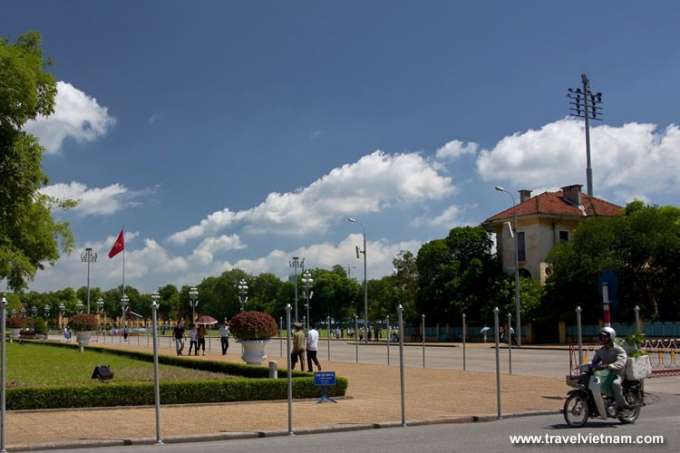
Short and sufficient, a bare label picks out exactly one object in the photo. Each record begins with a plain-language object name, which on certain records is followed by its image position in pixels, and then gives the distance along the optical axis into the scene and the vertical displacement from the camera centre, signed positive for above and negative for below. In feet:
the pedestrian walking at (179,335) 132.39 -3.94
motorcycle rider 43.68 -3.02
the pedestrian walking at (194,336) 135.03 -4.22
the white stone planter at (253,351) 89.10 -4.51
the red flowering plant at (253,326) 88.48 -1.77
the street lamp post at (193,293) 200.54 +4.41
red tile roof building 217.36 +23.07
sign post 53.88 -4.65
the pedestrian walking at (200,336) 136.22 -4.36
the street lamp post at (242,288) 200.30 +5.52
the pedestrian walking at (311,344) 81.25 -3.49
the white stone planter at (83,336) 152.09 -4.60
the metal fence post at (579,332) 62.40 -2.13
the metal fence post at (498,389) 50.85 -5.19
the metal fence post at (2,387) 37.27 -3.45
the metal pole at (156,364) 41.16 -2.74
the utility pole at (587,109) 248.11 +60.71
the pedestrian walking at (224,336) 137.08 -4.38
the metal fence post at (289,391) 44.39 -4.52
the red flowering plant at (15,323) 224.53 -2.72
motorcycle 42.78 -5.13
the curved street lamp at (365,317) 215.31 -2.24
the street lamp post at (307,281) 226.38 +7.89
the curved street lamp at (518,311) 177.99 -0.99
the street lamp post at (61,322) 480.64 -5.83
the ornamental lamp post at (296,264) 329.01 +19.03
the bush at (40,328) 257.14 -4.83
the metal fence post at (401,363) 48.26 -3.38
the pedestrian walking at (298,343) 79.51 -3.32
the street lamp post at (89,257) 313.53 +21.50
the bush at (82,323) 155.02 -2.06
